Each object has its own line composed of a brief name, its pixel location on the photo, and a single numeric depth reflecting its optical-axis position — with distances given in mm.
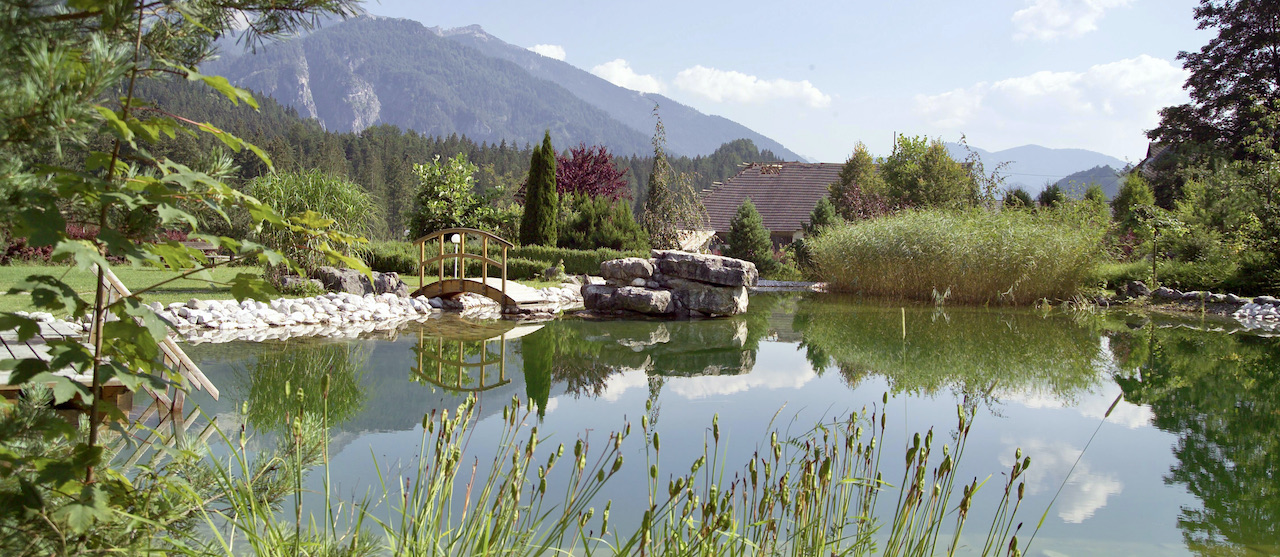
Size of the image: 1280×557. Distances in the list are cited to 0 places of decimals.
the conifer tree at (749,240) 19422
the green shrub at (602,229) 17594
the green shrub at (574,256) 15852
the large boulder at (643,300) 10836
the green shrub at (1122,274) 14188
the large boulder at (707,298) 11266
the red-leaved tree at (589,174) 23266
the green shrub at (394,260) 14953
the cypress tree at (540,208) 17141
